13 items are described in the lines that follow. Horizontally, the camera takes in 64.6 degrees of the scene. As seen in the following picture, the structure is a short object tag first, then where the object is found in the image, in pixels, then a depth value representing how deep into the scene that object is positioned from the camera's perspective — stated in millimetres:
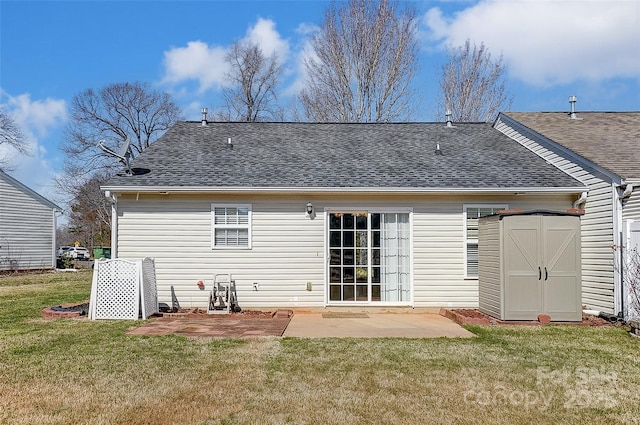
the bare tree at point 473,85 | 25469
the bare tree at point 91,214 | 30016
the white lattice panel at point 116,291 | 9227
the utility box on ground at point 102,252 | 27156
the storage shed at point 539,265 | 8906
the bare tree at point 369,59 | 23844
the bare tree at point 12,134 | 31719
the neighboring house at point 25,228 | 22500
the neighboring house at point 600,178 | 9102
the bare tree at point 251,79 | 29266
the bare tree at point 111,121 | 29294
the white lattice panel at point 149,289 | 9241
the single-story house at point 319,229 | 10391
